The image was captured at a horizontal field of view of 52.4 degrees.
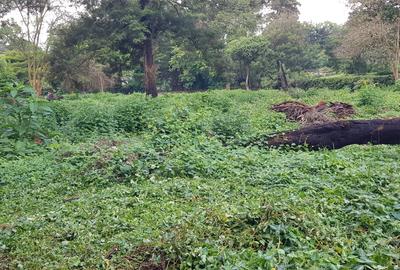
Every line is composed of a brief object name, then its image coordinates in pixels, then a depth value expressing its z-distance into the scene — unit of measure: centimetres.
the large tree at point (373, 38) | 2183
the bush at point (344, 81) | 2394
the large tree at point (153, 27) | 1728
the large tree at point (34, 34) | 2333
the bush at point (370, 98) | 1336
